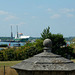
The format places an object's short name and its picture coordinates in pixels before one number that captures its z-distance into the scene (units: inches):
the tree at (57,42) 1896.1
